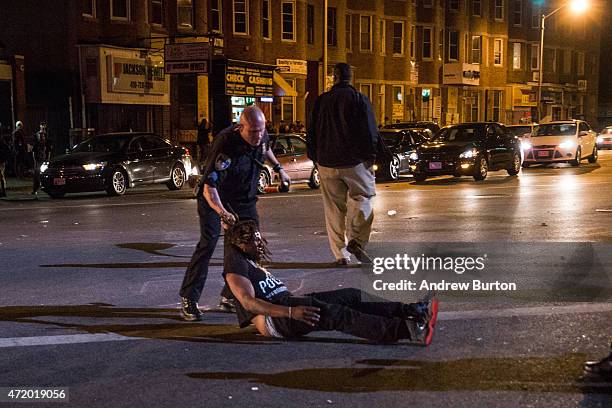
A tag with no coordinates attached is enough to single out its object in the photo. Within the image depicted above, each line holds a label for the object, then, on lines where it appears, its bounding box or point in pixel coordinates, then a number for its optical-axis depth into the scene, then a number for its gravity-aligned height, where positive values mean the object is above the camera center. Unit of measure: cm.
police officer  665 -67
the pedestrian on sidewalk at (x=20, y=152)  2469 -143
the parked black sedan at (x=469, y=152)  2280 -142
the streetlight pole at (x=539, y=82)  4811 +110
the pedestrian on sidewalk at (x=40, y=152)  2018 -118
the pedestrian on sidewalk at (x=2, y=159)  1901 -122
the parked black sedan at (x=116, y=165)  1961 -150
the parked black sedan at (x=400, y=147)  2423 -136
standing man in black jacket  886 -61
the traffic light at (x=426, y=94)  4992 +47
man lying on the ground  555 -139
